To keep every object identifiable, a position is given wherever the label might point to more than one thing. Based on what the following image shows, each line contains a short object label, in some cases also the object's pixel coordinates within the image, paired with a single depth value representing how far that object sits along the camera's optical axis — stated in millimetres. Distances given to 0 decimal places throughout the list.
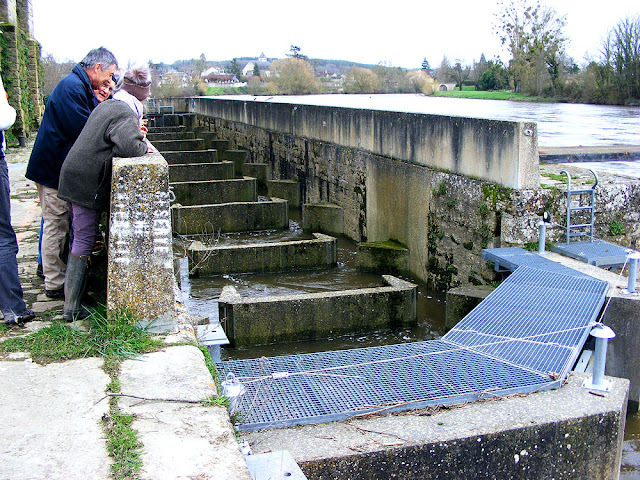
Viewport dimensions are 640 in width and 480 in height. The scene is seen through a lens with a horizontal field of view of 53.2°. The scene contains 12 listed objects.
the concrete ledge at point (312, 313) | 7816
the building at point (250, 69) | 171112
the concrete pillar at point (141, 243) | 3926
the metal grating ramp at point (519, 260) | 6844
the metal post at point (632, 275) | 5535
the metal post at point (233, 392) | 3621
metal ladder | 7954
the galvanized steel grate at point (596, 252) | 7059
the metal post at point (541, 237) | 7503
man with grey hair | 4789
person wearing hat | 4246
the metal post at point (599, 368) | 4129
